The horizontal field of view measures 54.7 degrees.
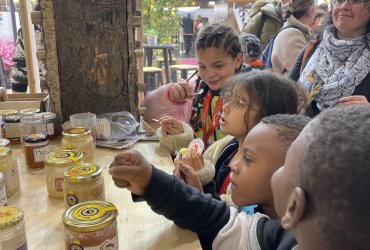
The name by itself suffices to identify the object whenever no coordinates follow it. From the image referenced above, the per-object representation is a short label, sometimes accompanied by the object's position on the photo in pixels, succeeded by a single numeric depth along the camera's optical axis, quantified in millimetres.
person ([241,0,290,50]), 3088
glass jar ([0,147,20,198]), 1066
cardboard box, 1786
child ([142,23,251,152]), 1818
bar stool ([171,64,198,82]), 5746
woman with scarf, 1654
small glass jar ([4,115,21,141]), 1524
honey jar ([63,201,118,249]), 723
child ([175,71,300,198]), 1251
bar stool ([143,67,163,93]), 5395
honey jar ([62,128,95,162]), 1272
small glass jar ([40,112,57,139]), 1535
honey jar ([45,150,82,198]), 1059
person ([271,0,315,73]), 2480
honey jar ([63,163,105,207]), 939
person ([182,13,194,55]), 6207
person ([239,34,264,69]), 2770
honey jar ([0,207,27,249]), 717
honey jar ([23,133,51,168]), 1248
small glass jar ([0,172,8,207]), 935
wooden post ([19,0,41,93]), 2904
